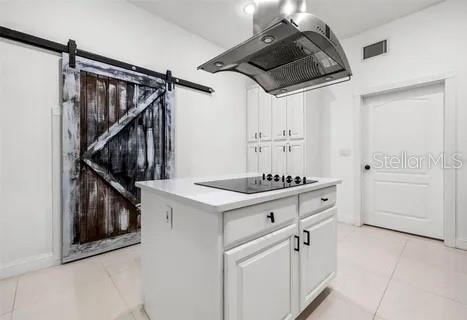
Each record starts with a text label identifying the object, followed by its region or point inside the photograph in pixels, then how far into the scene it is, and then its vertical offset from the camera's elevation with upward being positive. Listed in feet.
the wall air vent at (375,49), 10.09 +5.11
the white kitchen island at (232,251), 3.13 -1.55
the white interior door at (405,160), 9.25 -0.03
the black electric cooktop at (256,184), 4.07 -0.52
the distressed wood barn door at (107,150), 7.20 +0.38
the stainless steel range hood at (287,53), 3.82 +2.23
